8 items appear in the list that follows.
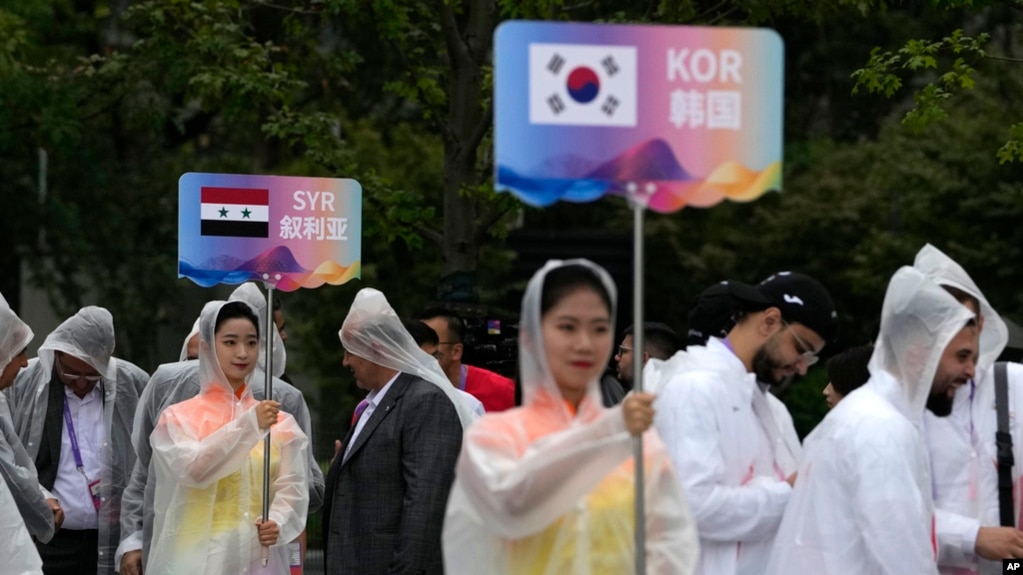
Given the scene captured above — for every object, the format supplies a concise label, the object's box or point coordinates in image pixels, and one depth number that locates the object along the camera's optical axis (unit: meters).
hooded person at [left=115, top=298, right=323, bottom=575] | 16.50
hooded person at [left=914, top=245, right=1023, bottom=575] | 11.82
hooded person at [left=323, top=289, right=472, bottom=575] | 14.62
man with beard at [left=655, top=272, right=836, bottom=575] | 11.37
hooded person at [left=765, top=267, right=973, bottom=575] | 10.91
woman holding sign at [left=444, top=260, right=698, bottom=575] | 9.48
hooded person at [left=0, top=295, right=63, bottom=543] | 14.60
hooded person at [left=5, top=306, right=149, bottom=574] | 17.66
